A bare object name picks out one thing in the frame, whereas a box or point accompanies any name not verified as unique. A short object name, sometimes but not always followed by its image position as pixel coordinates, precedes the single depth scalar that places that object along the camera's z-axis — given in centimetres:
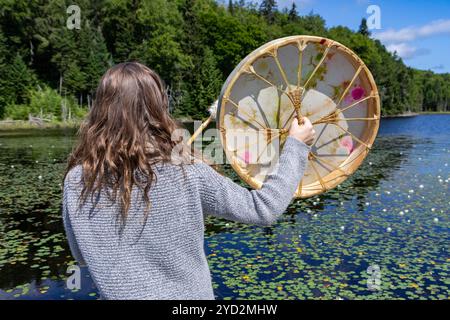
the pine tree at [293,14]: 8331
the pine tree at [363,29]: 8462
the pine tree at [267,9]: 7995
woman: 150
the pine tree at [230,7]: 7185
